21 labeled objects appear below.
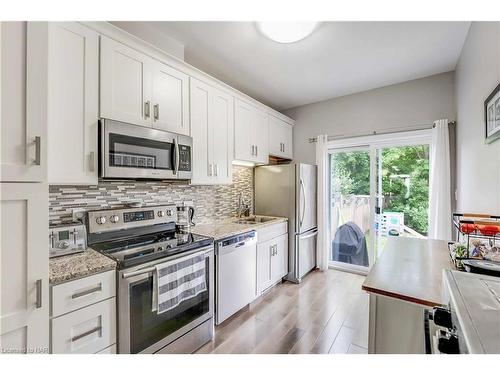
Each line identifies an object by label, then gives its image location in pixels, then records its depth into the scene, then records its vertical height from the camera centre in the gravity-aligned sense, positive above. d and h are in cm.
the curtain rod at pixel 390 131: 272 +77
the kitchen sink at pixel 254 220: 289 -43
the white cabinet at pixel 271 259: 257 -89
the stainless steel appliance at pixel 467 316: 51 -34
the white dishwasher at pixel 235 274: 201 -84
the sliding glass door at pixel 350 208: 330 -31
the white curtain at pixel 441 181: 250 +8
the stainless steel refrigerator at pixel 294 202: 304 -20
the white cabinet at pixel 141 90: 156 +79
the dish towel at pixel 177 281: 146 -67
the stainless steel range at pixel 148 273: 134 -54
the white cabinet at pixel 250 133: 269 +72
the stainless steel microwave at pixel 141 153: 151 +28
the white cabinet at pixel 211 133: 218 +59
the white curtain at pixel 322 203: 340 -24
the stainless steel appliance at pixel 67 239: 137 -33
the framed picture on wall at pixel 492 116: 126 +44
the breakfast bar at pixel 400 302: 101 -55
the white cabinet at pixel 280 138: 330 +80
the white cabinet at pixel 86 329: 110 -75
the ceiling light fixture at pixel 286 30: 169 +125
